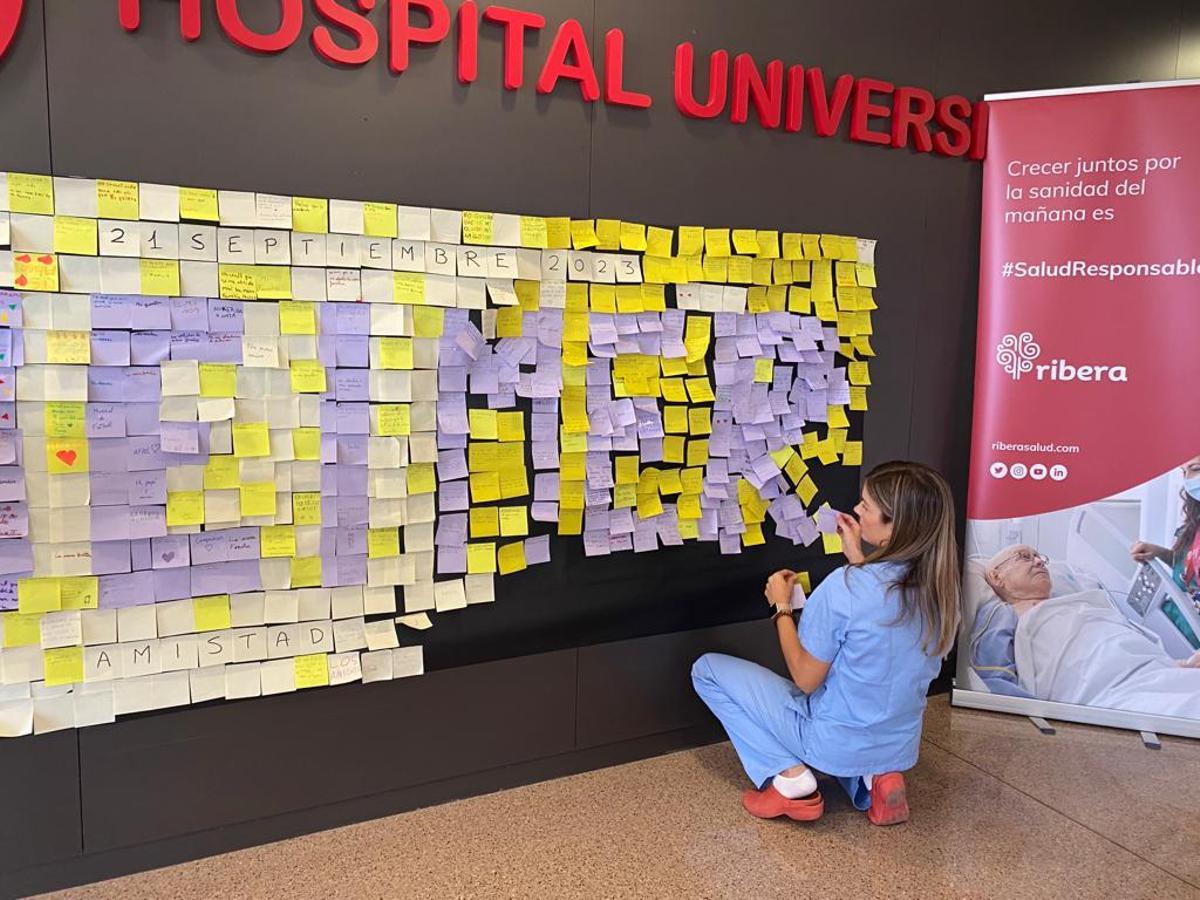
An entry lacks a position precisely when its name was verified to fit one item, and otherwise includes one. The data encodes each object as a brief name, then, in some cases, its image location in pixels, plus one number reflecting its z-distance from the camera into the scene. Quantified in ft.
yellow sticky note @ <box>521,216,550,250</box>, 8.02
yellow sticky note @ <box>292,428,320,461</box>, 7.40
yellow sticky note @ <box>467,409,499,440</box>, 8.07
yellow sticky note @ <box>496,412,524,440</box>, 8.18
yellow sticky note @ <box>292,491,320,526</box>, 7.50
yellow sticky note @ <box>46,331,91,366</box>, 6.53
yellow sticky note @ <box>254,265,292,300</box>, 7.10
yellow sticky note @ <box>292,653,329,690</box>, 7.61
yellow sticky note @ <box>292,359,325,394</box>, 7.30
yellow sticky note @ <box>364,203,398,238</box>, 7.39
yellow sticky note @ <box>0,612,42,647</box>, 6.69
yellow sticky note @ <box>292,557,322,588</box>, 7.57
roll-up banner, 9.82
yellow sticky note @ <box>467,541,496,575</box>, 8.23
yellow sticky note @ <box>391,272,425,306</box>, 7.57
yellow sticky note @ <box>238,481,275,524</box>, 7.28
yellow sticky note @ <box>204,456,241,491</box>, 7.16
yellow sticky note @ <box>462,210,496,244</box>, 7.79
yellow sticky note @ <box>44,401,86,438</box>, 6.61
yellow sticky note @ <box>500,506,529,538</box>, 8.34
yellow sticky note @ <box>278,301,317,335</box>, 7.21
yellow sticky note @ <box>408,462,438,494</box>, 7.89
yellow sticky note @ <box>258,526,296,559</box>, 7.42
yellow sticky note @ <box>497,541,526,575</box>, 8.38
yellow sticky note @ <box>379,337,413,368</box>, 7.58
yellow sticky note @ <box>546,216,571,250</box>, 8.15
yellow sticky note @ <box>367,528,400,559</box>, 7.81
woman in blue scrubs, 7.66
